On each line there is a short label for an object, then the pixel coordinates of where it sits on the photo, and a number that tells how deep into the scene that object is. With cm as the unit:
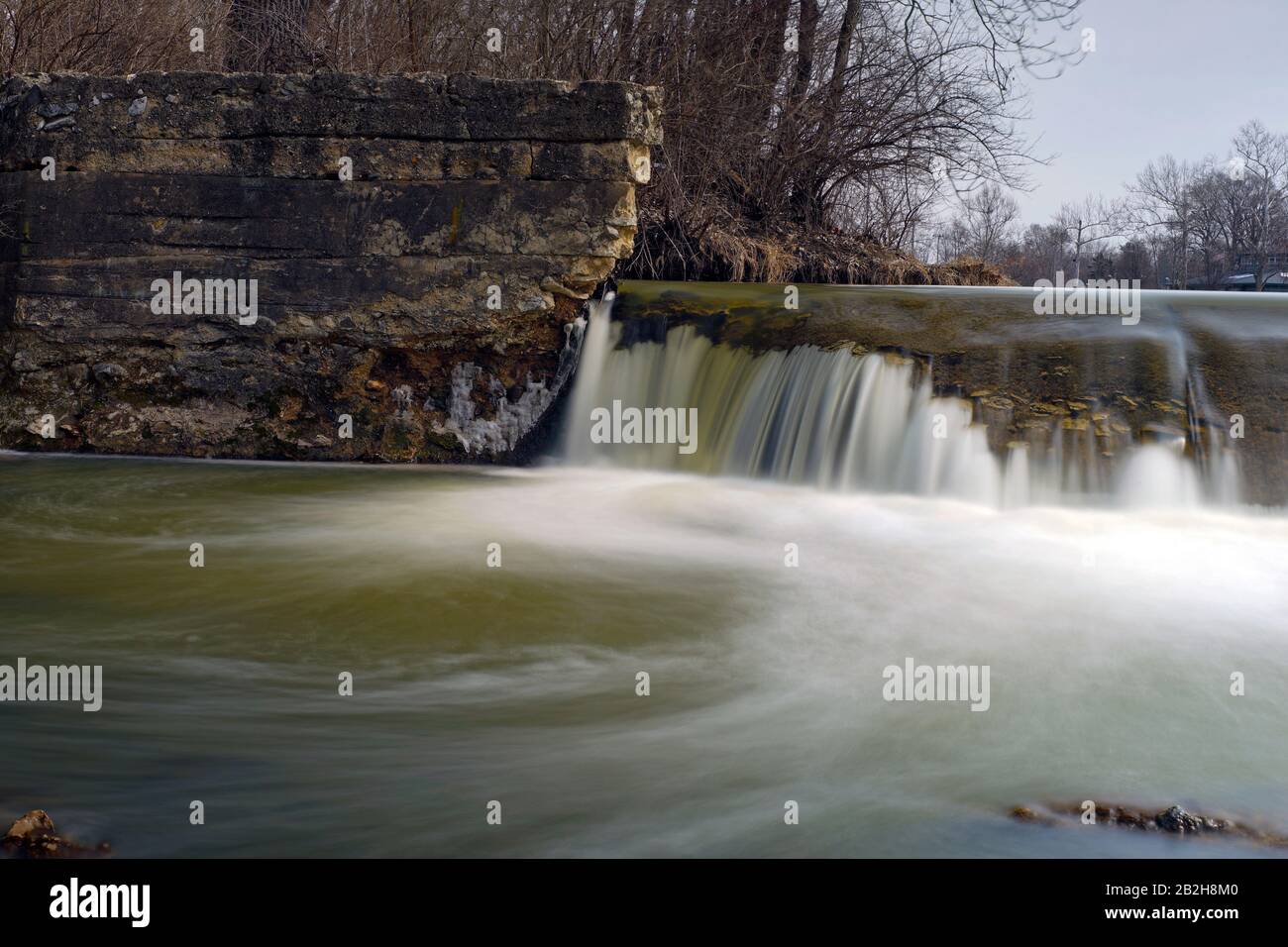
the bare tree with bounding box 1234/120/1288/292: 3192
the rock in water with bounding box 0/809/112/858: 286
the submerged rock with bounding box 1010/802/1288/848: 323
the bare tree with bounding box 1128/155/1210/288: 3450
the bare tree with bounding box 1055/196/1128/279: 3572
